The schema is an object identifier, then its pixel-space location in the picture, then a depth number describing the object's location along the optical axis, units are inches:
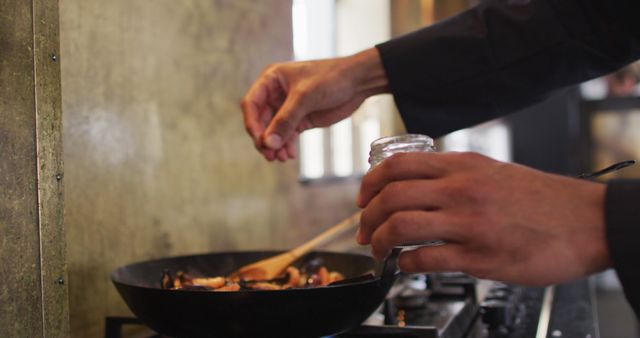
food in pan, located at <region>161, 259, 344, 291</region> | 37.4
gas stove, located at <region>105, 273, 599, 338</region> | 39.1
